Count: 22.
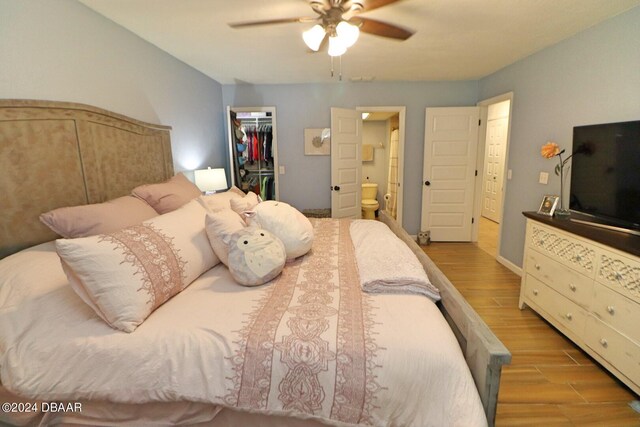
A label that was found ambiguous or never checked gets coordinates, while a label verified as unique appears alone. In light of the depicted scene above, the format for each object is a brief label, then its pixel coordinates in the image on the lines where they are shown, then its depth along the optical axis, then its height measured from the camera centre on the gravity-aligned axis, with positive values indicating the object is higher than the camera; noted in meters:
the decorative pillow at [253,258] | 1.46 -0.48
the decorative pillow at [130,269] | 1.12 -0.43
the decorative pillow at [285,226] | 1.76 -0.39
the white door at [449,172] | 4.23 -0.18
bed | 1.01 -0.70
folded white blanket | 1.39 -0.55
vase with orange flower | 2.64 +0.02
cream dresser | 1.66 -0.85
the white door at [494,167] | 5.62 -0.16
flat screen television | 1.88 -0.11
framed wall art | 4.37 +0.29
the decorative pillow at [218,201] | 2.03 -0.28
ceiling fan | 1.69 +0.84
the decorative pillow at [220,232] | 1.57 -0.37
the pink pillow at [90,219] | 1.42 -0.28
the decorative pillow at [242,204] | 1.99 -0.29
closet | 4.34 +0.20
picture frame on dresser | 2.48 -0.40
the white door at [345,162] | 4.18 -0.02
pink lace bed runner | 1.02 -0.72
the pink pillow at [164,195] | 1.96 -0.22
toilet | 5.77 -0.80
